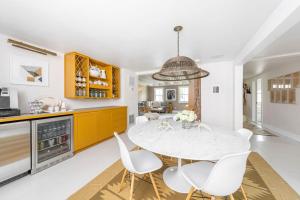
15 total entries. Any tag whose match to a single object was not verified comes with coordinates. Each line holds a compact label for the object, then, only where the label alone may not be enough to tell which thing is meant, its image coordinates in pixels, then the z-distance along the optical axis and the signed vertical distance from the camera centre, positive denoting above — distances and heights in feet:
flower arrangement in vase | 6.26 -0.84
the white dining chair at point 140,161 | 4.49 -2.40
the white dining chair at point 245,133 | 5.63 -1.49
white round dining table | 3.82 -1.46
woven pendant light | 5.80 +1.47
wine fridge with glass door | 6.86 -2.40
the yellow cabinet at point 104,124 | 10.95 -2.11
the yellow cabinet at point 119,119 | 12.87 -2.00
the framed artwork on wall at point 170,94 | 37.32 +1.39
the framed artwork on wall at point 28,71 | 7.76 +1.78
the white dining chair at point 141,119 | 9.22 -1.37
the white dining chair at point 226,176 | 3.29 -1.96
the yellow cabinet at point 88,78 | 10.07 +1.91
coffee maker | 6.28 -0.11
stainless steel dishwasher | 5.80 -2.28
